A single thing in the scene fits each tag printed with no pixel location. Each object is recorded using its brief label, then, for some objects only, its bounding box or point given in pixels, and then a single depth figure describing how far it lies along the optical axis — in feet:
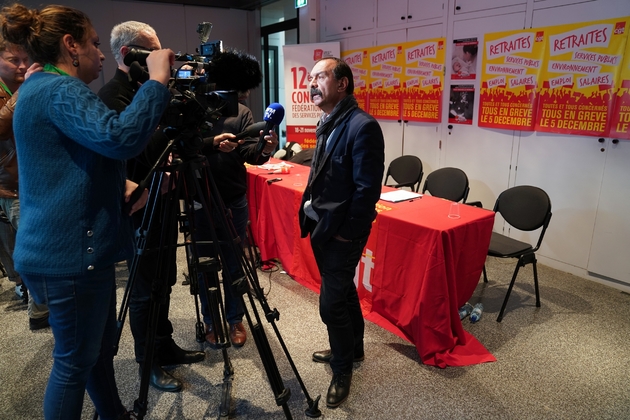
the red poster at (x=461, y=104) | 13.32
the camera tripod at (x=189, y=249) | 4.72
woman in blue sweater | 3.46
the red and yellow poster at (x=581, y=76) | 9.96
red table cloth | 7.21
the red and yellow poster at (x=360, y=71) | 16.81
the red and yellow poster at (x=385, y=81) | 15.49
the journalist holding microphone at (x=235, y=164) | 5.23
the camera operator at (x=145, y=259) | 5.27
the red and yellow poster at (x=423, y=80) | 14.03
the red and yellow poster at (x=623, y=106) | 9.73
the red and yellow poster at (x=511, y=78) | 11.51
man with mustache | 5.61
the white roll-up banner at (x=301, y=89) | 17.93
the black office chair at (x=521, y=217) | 8.95
